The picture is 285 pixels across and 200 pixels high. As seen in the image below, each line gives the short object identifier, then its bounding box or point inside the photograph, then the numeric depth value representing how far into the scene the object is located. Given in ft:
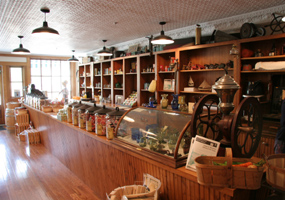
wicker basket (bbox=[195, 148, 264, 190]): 4.61
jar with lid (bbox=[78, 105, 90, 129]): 11.48
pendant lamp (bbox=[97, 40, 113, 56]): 19.18
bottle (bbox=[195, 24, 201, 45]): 14.90
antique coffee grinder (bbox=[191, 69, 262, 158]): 5.52
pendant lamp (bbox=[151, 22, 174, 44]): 13.41
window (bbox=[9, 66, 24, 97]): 30.27
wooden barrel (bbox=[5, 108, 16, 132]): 24.75
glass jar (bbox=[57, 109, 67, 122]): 13.84
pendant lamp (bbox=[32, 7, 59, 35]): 11.10
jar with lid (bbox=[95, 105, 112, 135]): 10.03
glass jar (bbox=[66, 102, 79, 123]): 13.31
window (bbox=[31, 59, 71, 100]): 32.22
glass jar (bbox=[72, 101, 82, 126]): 12.38
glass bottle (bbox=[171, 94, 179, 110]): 12.52
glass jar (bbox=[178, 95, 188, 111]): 11.53
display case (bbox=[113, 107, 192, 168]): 6.59
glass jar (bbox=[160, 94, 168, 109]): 12.81
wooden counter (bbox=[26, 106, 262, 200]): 5.65
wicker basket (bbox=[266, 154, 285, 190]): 4.52
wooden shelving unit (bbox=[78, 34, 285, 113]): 12.90
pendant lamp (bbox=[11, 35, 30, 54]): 18.03
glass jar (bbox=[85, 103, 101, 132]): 10.72
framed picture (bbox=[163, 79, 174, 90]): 18.01
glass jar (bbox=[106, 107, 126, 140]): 9.29
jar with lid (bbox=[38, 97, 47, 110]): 19.07
